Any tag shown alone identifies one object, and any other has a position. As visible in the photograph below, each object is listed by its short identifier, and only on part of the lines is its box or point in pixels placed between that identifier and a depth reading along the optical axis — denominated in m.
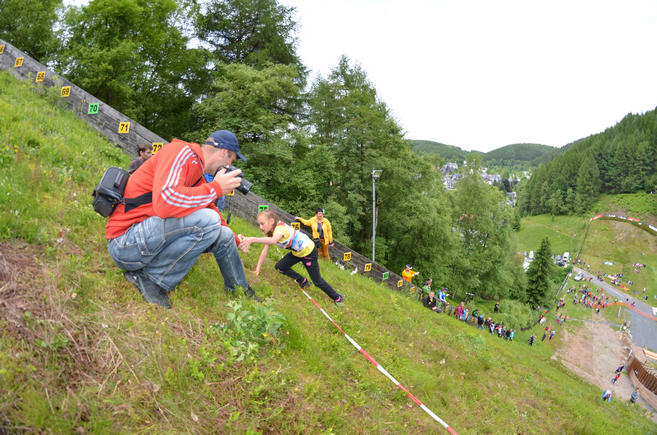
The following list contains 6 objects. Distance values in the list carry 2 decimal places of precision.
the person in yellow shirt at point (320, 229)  10.37
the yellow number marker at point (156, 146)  10.79
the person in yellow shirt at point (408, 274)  17.44
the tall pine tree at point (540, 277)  53.56
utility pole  19.19
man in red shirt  3.20
